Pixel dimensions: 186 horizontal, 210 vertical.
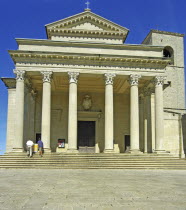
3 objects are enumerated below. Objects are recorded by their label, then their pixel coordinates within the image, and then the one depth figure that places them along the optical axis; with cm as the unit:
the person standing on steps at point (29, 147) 2402
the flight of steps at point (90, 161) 2252
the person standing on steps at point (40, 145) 2456
